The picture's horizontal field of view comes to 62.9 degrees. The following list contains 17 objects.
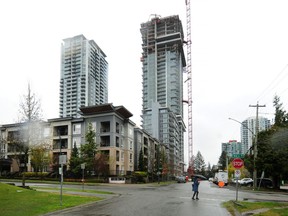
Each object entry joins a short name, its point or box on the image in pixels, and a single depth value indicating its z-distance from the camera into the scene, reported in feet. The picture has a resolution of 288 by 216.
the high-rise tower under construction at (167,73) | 454.72
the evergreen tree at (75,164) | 128.36
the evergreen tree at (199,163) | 462.90
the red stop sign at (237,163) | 47.42
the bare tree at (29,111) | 62.20
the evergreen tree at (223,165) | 307.20
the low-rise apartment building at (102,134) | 146.96
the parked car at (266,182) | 114.06
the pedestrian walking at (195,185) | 52.50
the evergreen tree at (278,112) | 128.11
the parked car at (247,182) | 133.66
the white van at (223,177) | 139.27
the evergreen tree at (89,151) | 128.51
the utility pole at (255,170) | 97.05
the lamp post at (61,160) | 39.93
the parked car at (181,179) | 177.40
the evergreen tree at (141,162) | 165.72
